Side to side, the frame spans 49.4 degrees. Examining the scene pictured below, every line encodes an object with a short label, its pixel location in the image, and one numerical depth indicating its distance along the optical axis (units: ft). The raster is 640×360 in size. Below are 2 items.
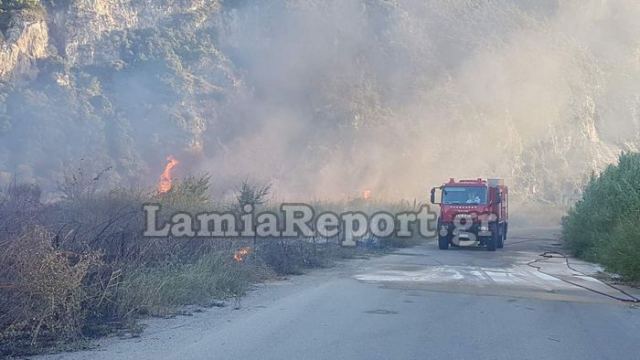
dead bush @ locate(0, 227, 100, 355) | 26.43
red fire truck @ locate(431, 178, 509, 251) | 95.66
